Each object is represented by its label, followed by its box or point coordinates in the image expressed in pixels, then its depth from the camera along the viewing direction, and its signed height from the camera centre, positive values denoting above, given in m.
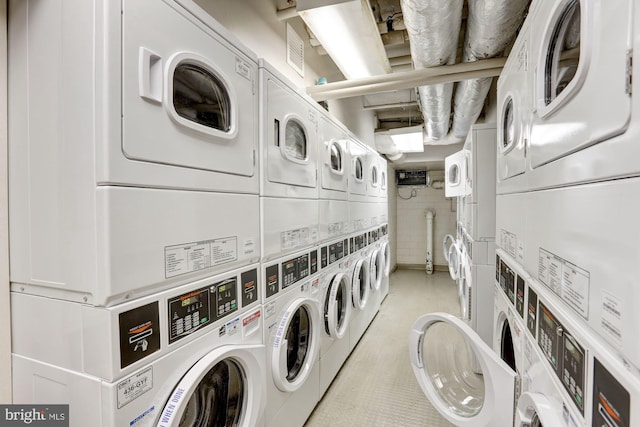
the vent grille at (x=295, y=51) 2.52 +1.36
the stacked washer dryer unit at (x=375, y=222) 3.51 -0.17
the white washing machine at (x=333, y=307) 2.20 -0.78
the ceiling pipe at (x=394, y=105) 4.43 +1.52
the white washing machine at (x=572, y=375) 0.54 -0.37
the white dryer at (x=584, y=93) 0.51 +0.24
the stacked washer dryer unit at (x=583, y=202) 0.52 +0.01
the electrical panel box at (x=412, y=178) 6.58 +0.66
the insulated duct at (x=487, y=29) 1.59 +1.07
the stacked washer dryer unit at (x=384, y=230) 4.16 -0.30
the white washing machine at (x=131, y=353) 0.80 -0.43
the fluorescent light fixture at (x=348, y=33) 1.61 +1.06
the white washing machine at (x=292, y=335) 1.49 -0.72
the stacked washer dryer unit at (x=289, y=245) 1.45 -0.19
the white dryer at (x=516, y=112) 1.07 +0.40
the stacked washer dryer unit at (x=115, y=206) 0.79 +0.01
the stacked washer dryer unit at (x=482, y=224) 2.39 -0.13
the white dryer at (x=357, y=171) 2.80 +0.38
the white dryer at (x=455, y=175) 3.18 +0.39
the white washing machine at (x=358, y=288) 2.82 -0.80
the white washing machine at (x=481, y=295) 2.43 -0.70
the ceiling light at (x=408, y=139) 3.61 +0.89
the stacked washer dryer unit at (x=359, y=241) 2.83 -0.33
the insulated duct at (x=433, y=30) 1.59 +1.07
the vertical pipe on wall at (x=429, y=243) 6.40 -0.73
